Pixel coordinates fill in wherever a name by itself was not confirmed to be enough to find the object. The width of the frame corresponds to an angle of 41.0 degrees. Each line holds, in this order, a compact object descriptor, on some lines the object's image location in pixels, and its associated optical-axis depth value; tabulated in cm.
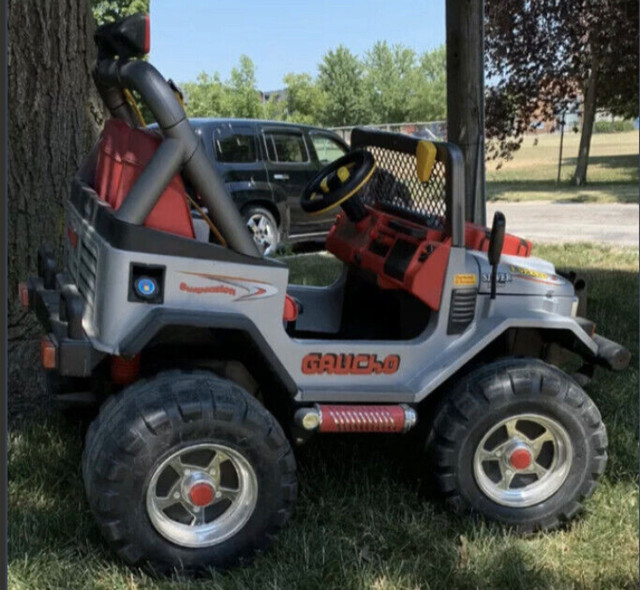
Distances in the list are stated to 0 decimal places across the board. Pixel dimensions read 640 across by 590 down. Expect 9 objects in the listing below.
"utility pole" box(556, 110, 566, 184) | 2182
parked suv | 1041
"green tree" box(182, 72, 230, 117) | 3406
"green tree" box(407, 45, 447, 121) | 5006
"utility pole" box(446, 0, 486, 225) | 543
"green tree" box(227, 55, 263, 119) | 3459
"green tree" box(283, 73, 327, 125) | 4569
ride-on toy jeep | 268
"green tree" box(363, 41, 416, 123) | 4912
